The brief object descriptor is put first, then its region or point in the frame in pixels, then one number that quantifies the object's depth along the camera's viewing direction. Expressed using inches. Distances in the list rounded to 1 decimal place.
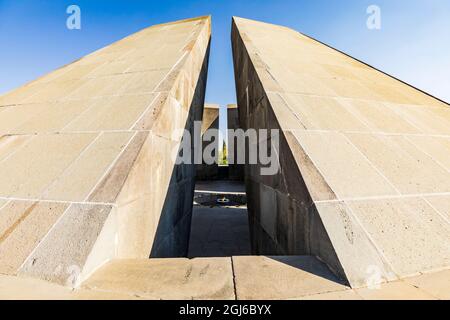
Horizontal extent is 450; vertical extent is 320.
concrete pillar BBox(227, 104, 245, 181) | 727.7
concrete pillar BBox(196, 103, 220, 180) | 707.4
